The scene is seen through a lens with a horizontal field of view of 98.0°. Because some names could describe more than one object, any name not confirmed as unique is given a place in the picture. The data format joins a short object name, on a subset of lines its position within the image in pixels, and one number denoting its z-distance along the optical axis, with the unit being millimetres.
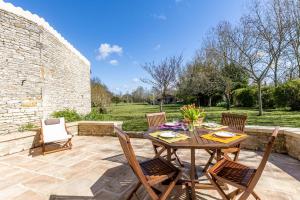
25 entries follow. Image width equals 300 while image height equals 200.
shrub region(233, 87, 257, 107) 11199
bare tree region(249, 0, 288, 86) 5904
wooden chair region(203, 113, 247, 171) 2112
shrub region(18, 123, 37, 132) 3734
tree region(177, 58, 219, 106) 10129
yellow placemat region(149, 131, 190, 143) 1606
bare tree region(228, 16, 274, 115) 6394
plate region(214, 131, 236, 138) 1689
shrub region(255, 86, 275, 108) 9635
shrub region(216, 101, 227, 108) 13971
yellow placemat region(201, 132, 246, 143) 1576
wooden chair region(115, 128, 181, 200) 1250
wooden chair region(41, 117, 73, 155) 3132
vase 1939
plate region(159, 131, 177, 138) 1693
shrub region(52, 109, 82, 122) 4767
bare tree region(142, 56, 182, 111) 7134
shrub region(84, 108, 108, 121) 5620
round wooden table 1451
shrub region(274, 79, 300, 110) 7887
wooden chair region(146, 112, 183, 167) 2682
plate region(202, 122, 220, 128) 2127
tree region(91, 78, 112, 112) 11170
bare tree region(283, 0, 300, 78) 5901
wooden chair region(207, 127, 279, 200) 1189
